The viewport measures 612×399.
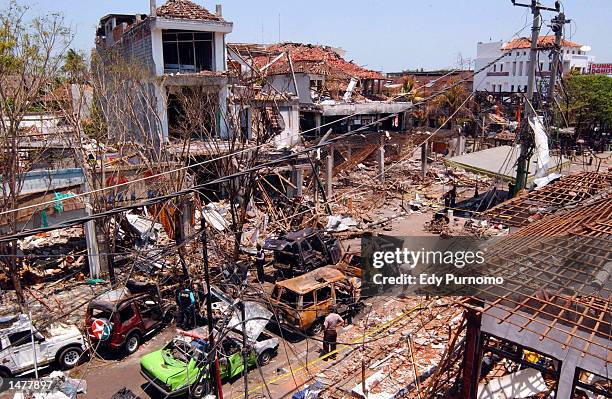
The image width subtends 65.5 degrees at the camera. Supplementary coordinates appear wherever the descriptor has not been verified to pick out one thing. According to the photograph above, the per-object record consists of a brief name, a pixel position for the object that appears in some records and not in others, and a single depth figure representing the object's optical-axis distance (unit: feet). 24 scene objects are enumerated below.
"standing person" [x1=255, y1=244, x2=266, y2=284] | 48.55
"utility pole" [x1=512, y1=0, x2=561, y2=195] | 51.57
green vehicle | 30.76
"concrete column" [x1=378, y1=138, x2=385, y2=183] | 89.16
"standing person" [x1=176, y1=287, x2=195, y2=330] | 40.40
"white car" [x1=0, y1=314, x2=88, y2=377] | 32.91
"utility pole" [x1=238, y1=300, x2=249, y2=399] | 23.99
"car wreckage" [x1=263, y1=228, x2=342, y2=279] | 47.14
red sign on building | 272.27
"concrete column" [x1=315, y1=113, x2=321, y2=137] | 93.35
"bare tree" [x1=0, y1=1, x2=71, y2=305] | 40.60
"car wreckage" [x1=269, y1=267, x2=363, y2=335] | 38.40
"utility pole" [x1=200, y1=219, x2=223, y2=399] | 22.30
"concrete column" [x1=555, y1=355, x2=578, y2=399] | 19.43
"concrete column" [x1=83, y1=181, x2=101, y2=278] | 49.37
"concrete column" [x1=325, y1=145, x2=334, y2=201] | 78.86
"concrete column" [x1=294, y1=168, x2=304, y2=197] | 73.56
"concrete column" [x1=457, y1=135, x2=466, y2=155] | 111.45
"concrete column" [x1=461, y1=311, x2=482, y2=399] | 22.71
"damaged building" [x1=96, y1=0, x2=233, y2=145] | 69.26
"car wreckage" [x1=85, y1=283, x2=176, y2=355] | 36.35
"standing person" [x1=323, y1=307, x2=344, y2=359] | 35.94
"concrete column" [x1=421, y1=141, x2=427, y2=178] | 94.99
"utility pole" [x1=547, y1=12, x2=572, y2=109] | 51.98
